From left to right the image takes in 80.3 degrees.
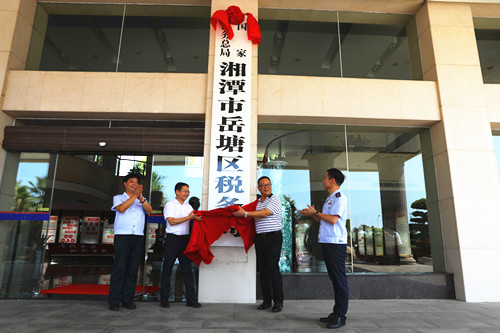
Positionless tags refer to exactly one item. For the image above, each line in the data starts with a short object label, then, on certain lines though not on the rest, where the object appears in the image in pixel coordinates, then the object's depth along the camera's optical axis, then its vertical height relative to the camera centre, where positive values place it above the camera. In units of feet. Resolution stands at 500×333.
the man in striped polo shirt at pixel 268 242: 11.89 -0.31
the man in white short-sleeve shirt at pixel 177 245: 12.64 -0.50
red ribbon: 16.29 +11.30
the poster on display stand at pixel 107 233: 46.37 -0.08
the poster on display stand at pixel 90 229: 46.44 +0.50
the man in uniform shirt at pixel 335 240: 9.96 -0.18
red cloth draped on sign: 13.19 +0.26
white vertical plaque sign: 14.55 +5.71
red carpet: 14.32 -2.83
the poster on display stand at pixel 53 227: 44.43 +0.75
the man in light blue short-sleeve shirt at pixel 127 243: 11.97 -0.42
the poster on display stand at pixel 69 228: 45.88 +0.60
